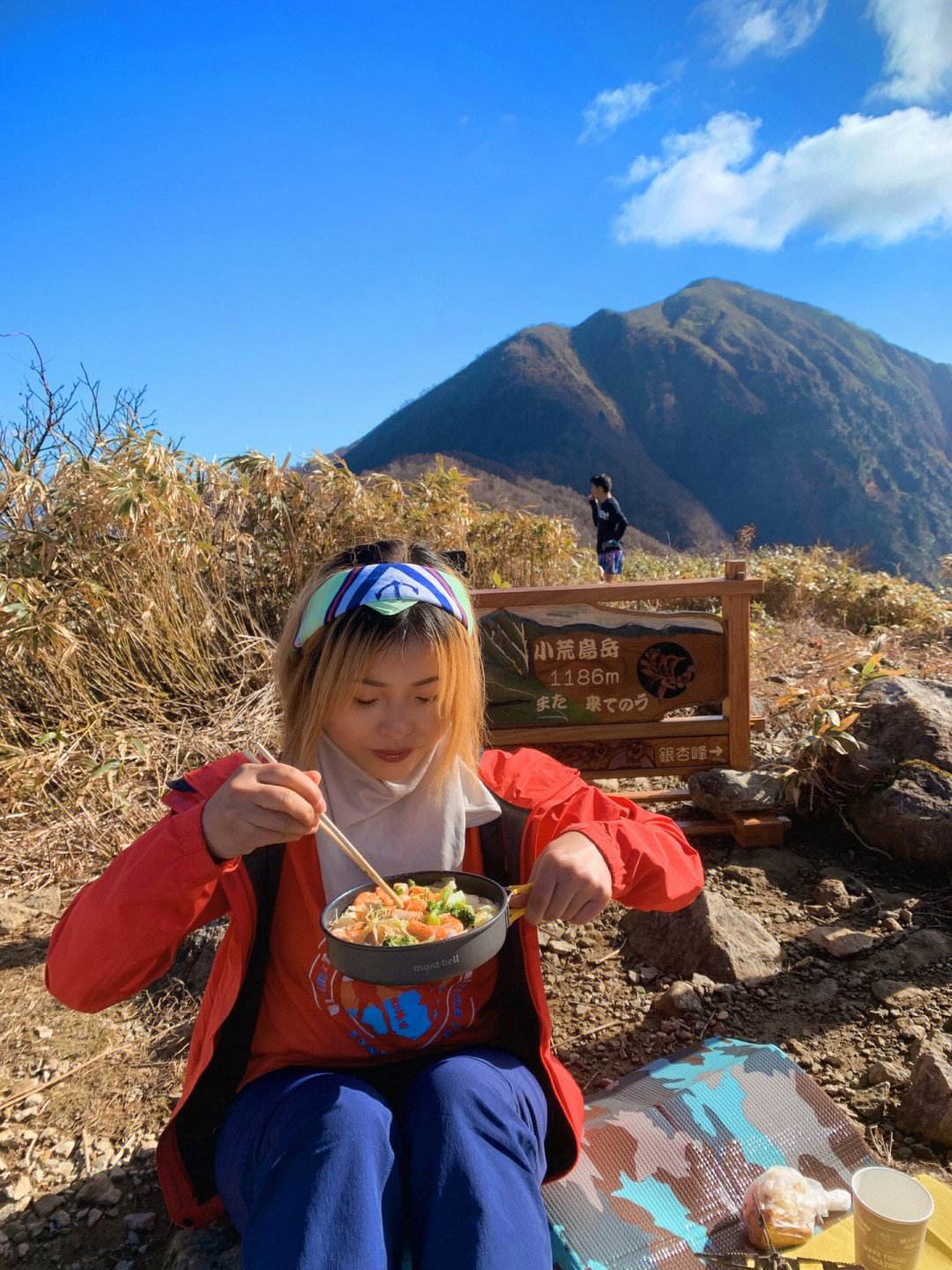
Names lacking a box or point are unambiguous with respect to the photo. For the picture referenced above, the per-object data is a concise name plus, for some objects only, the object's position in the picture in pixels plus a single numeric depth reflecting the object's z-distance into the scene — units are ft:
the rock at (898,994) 7.40
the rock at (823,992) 7.52
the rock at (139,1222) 5.49
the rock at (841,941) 8.07
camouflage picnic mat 4.91
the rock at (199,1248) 4.78
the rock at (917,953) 7.91
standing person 32.65
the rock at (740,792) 10.54
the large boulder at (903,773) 9.62
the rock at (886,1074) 6.49
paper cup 4.16
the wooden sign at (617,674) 10.14
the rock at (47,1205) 5.66
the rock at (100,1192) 5.73
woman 3.65
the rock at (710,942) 7.82
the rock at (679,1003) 7.41
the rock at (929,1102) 5.79
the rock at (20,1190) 5.78
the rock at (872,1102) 6.24
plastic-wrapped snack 4.83
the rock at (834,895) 9.00
